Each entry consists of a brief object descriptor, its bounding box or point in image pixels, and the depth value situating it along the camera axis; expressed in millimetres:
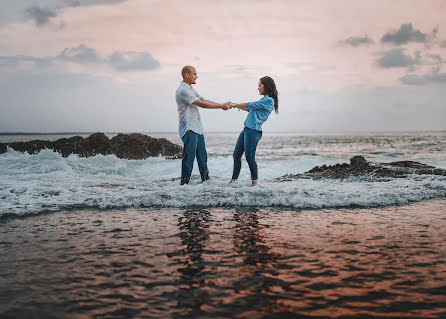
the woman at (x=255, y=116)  7746
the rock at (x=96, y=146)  17719
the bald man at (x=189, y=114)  7738
